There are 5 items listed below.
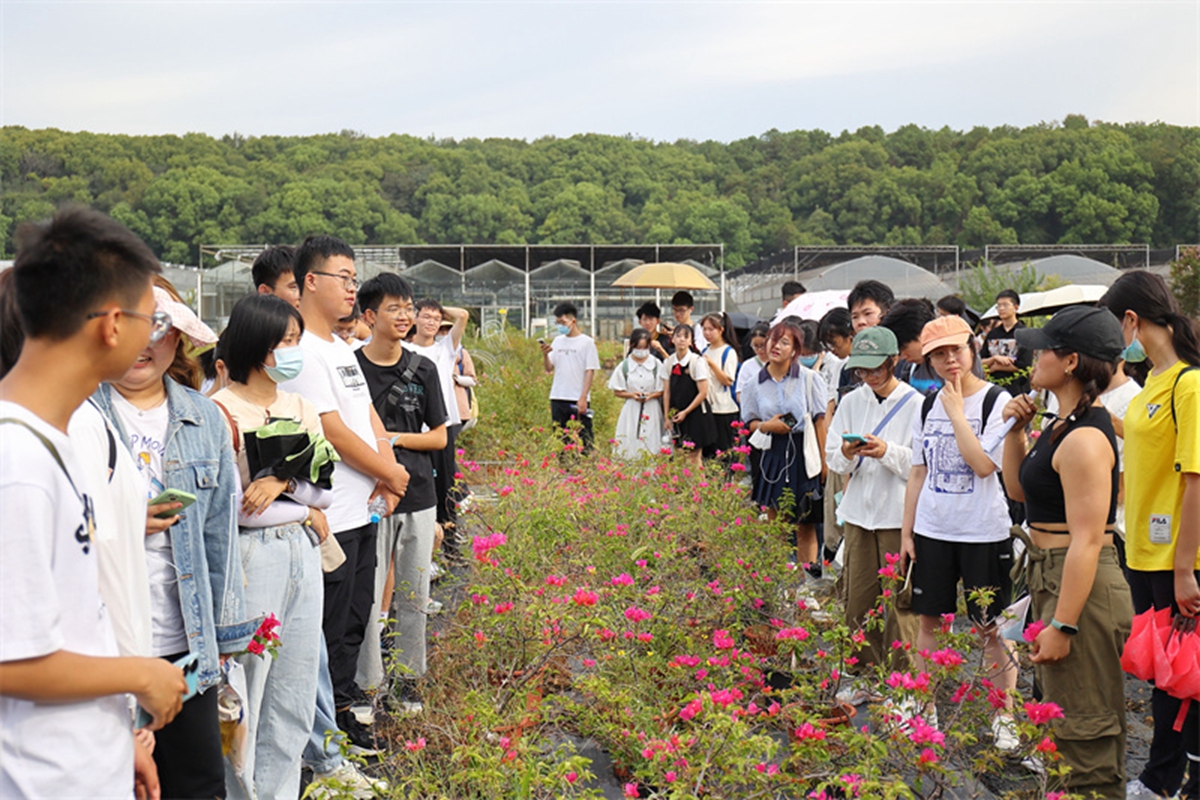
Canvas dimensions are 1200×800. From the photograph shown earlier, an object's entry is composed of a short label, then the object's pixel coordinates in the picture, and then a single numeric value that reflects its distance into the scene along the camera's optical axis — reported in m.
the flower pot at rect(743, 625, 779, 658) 4.35
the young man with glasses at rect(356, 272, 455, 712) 4.17
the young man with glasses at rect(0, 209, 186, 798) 1.42
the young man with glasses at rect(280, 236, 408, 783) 3.44
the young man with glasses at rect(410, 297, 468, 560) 6.21
